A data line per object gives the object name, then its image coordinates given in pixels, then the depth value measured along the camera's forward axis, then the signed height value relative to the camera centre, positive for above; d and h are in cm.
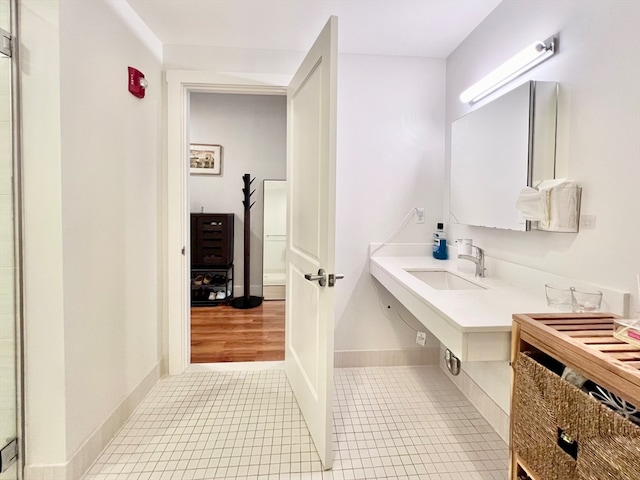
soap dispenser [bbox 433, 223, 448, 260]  235 -12
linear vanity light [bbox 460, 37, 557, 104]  147 +77
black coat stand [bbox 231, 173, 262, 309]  409 -29
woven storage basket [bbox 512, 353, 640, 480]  70 -48
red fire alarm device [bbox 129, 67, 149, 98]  184 +78
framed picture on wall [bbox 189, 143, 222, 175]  431 +83
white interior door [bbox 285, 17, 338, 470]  151 -1
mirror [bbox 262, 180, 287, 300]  442 -19
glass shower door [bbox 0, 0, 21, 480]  125 -23
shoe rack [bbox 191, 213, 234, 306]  410 -36
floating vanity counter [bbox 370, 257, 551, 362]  114 -31
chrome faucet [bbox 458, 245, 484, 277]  185 -17
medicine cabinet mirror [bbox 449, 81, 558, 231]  148 +37
